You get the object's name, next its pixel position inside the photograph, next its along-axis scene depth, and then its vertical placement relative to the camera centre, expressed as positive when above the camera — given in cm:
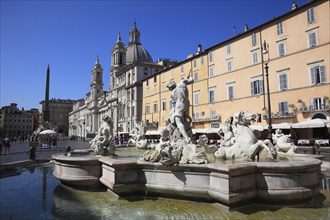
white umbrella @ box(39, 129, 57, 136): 2426 -19
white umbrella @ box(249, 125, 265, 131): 2260 +10
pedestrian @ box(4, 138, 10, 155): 1694 -84
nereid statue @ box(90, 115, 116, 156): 720 -31
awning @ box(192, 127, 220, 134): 2452 -13
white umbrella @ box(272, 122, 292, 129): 2073 +16
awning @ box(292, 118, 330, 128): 1834 +31
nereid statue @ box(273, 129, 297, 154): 844 -60
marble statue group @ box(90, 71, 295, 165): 502 -33
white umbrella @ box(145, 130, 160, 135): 3028 -42
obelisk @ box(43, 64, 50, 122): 3291 +346
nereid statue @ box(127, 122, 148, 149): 1260 -49
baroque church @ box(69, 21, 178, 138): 5409 +1111
